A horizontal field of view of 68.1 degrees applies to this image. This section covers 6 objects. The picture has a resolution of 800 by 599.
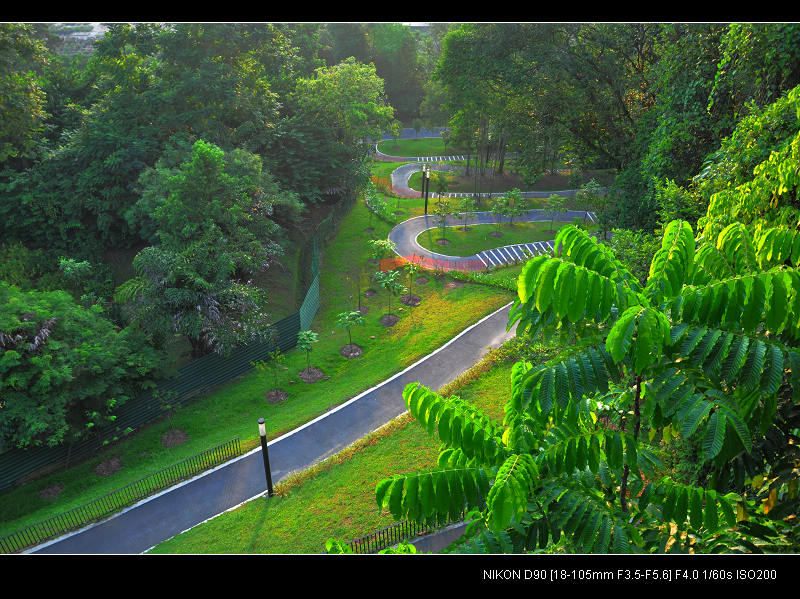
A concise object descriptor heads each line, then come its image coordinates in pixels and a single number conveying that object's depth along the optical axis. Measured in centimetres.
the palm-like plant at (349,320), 2645
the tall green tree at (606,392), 458
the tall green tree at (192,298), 2305
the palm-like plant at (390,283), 3011
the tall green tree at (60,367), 1881
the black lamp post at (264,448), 1657
